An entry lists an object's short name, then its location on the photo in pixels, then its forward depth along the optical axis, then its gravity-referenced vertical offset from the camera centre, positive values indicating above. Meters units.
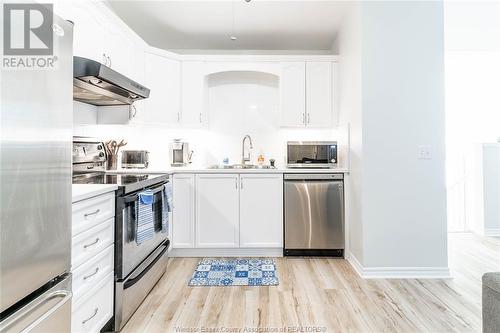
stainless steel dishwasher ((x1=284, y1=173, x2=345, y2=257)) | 3.07 -0.53
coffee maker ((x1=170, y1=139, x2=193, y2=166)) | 3.46 +0.20
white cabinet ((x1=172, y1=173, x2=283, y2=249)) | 3.08 -0.45
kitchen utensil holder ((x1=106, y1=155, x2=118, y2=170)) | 2.90 +0.08
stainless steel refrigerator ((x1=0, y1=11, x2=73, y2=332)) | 0.88 -0.09
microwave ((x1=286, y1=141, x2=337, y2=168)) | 3.33 +0.18
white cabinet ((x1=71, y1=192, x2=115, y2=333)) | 1.39 -0.52
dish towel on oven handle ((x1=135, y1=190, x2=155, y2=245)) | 1.91 -0.35
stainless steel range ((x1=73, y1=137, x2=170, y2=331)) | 1.78 -0.47
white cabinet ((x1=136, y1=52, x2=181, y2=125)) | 3.21 +0.97
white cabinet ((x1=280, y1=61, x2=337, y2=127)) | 3.48 +0.96
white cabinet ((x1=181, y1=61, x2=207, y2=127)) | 3.48 +0.99
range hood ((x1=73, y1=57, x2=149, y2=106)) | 1.83 +0.66
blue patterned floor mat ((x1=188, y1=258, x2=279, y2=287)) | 2.45 -1.01
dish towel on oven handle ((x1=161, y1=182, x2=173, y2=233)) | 2.42 -0.33
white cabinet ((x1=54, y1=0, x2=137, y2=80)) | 2.02 +1.14
